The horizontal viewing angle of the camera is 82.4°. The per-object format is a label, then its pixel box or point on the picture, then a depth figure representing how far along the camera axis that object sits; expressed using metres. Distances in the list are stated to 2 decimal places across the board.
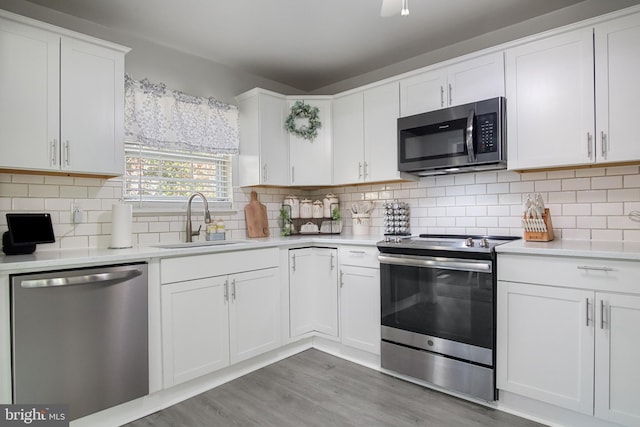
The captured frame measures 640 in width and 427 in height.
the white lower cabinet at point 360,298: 2.69
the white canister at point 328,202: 3.65
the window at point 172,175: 2.76
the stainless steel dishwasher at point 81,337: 1.72
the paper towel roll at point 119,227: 2.39
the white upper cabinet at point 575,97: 2.04
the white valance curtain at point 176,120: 2.69
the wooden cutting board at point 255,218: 3.39
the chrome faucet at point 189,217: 2.87
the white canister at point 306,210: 3.69
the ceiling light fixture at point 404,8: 1.50
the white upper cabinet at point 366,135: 3.02
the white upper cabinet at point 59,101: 1.98
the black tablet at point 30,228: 2.05
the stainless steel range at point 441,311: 2.13
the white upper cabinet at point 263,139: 3.26
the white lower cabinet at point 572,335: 1.76
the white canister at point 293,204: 3.67
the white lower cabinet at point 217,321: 2.24
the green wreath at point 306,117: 3.40
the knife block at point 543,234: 2.33
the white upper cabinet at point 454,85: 2.48
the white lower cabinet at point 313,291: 2.95
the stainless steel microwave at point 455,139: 2.43
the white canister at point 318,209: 3.67
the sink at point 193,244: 2.70
